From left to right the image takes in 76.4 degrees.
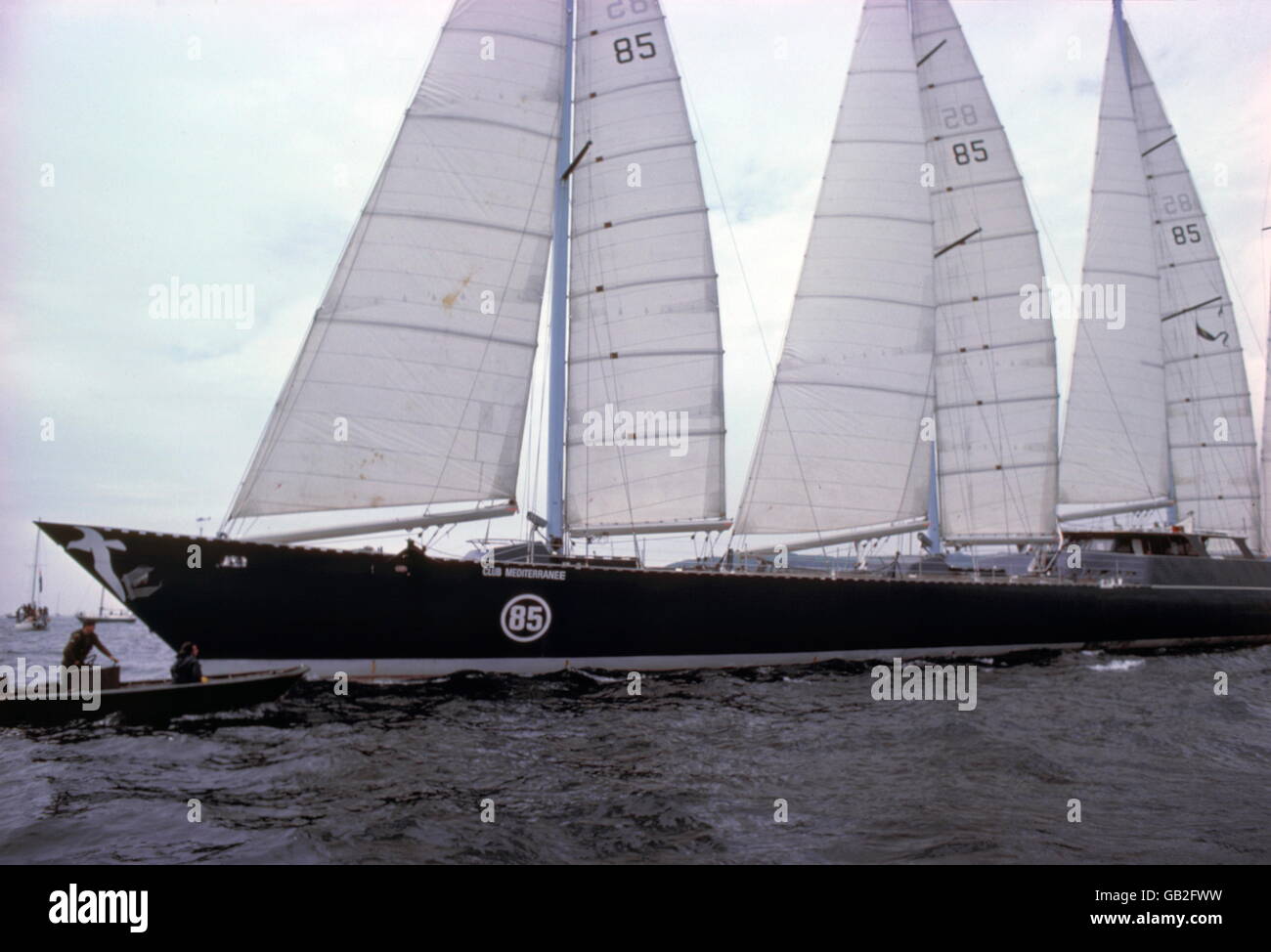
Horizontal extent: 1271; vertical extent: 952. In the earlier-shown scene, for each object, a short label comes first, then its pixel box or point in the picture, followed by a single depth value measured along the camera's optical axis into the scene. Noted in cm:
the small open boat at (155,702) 1428
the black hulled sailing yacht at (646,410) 1770
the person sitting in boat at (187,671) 1488
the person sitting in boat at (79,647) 1490
